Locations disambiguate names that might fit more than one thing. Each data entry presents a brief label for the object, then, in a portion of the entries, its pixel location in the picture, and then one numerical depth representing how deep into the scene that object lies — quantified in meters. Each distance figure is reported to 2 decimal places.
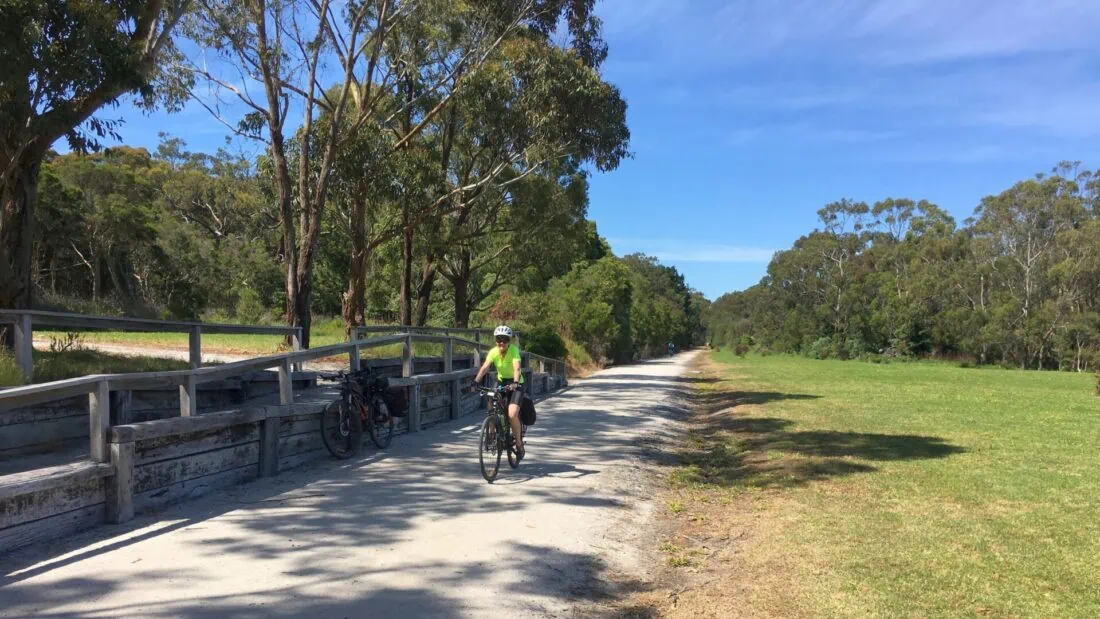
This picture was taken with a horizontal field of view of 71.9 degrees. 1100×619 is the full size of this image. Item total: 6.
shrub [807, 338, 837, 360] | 74.38
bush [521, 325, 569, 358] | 30.12
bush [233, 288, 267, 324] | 35.33
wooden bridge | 5.03
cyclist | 8.58
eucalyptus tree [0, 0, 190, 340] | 8.28
